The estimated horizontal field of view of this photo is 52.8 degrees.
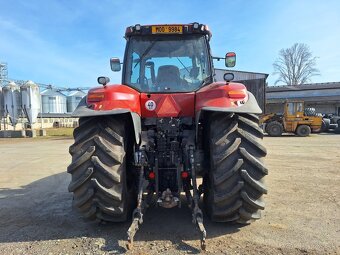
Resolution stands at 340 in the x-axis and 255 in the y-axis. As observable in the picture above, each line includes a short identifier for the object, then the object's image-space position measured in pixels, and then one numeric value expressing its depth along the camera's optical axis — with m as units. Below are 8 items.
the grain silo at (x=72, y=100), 69.75
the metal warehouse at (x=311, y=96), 38.50
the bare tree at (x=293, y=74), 57.91
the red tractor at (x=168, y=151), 3.80
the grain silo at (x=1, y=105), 31.00
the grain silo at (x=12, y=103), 30.77
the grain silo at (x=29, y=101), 30.95
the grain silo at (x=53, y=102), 62.59
